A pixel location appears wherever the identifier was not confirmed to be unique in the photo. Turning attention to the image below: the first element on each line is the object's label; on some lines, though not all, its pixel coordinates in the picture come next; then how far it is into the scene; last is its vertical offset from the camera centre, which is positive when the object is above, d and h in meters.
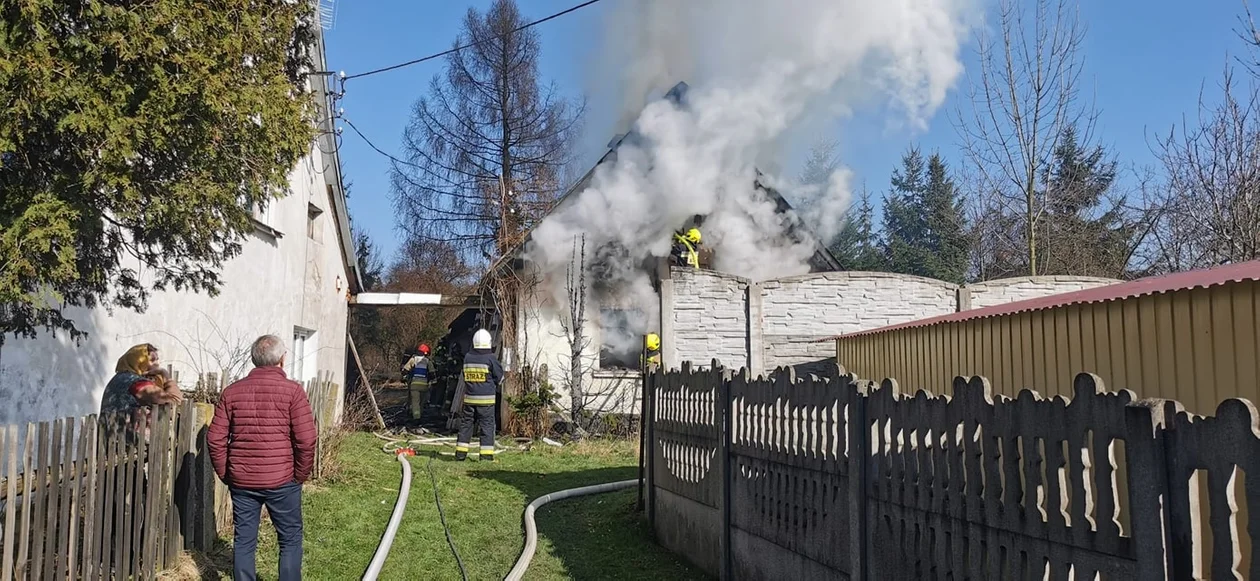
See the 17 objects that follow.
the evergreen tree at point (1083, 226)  24.88 +3.91
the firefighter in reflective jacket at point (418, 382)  18.27 -0.33
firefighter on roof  16.80 +2.08
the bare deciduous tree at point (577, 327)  16.03 +0.65
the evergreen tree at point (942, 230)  32.31 +5.18
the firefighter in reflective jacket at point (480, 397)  12.32 -0.42
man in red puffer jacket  5.66 -0.52
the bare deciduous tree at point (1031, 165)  18.06 +3.85
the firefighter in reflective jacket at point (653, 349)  15.83 +0.28
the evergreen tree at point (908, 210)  44.25 +7.37
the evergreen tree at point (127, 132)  4.28 +1.12
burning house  17.02 +1.66
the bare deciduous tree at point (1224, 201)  13.42 +2.59
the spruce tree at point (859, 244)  40.12 +5.40
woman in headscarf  6.73 -0.16
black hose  6.69 -1.35
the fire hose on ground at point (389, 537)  6.39 -1.30
